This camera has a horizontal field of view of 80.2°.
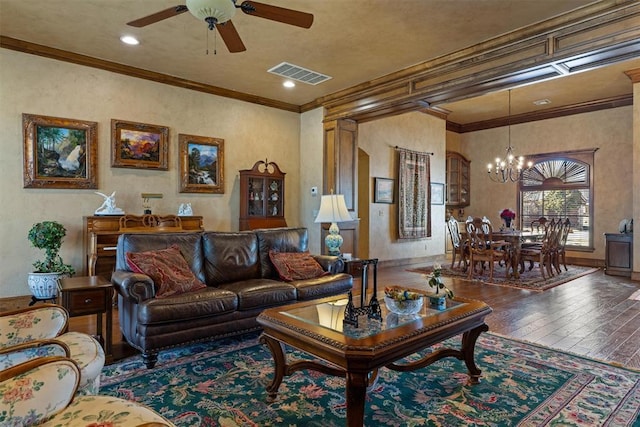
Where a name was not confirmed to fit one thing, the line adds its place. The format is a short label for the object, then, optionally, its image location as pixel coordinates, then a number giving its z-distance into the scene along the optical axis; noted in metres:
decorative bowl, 2.39
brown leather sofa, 2.83
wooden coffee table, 1.80
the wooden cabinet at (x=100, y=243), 4.50
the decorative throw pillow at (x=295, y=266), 3.90
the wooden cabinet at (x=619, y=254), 6.58
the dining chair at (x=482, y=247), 6.29
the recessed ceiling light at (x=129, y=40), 4.42
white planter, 4.31
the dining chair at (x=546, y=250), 6.37
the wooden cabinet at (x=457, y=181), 9.88
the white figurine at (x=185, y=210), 5.61
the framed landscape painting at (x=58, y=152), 4.61
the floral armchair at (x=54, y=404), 1.20
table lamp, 4.66
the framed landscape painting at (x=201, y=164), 5.82
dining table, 6.33
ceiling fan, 2.62
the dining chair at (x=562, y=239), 6.72
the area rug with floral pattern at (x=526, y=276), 5.80
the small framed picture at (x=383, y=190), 7.71
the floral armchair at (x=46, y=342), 1.66
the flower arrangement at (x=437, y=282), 2.64
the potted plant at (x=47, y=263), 4.29
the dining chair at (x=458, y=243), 6.95
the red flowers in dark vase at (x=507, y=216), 7.72
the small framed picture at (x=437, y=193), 8.83
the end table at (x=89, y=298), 2.76
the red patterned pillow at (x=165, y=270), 3.09
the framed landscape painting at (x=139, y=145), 5.22
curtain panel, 8.05
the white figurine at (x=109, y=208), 4.86
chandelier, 9.09
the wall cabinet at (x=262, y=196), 6.23
